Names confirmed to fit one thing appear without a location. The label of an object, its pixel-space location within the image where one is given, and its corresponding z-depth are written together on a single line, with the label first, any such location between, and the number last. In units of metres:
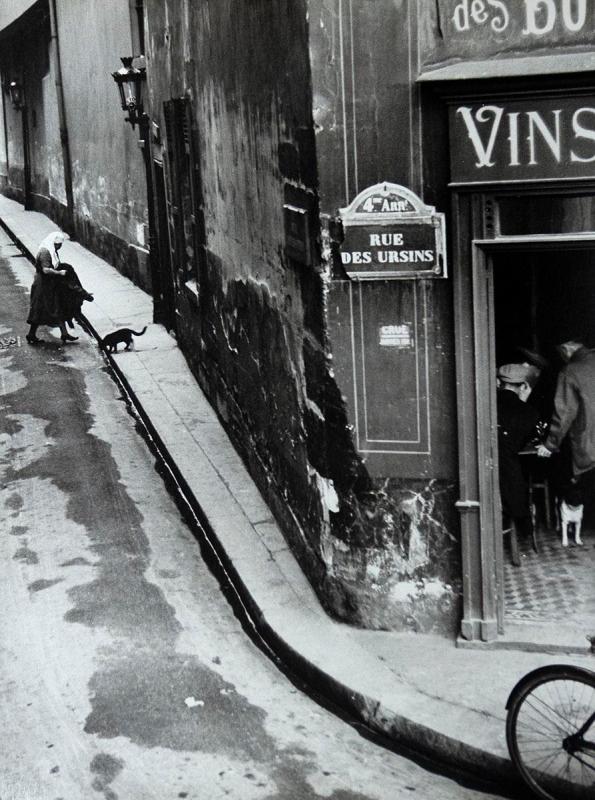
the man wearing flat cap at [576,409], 8.02
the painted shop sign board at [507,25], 6.20
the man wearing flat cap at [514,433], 8.05
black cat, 14.95
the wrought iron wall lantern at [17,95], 29.62
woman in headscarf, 16.12
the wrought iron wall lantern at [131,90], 15.81
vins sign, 6.21
